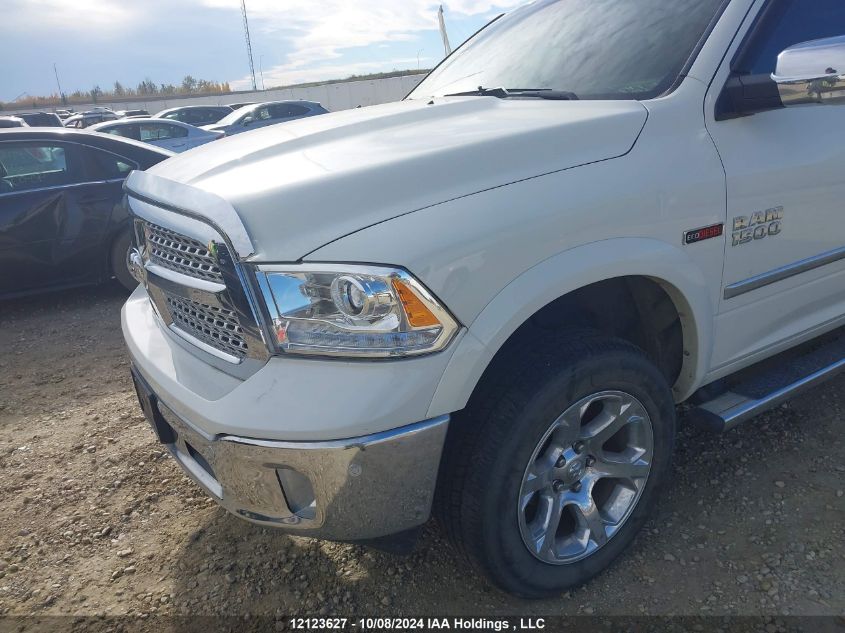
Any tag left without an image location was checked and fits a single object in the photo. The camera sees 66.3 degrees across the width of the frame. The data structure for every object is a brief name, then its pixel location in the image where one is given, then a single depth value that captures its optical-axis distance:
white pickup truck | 1.57
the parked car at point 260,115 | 14.04
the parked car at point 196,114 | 16.45
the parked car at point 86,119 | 18.38
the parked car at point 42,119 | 13.93
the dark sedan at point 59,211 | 4.89
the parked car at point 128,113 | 25.17
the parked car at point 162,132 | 12.26
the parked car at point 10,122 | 8.71
